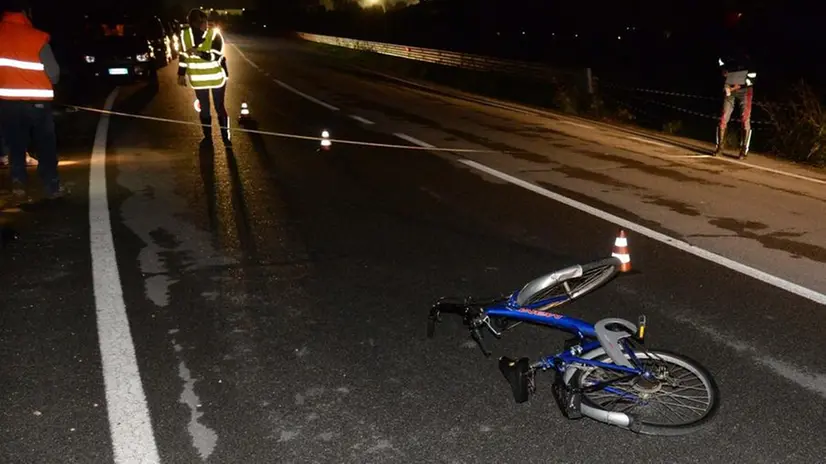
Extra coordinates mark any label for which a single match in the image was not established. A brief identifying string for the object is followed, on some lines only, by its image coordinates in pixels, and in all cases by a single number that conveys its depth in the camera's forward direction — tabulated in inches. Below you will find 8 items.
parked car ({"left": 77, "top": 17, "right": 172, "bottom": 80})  866.8
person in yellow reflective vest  429.1
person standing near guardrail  438.0
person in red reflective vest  307.1
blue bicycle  148.7
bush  468.4
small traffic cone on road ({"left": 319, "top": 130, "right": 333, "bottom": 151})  473.4
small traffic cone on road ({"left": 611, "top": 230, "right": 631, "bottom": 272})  216.7
